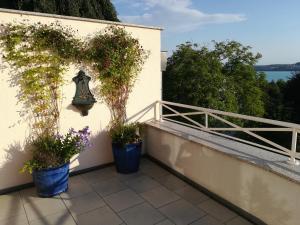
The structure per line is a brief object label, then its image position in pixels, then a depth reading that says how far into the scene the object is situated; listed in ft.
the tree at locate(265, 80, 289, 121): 56.39
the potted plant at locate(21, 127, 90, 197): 9.34
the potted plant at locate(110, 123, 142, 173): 11.48
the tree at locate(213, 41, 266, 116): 45.70
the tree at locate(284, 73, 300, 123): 55.83
